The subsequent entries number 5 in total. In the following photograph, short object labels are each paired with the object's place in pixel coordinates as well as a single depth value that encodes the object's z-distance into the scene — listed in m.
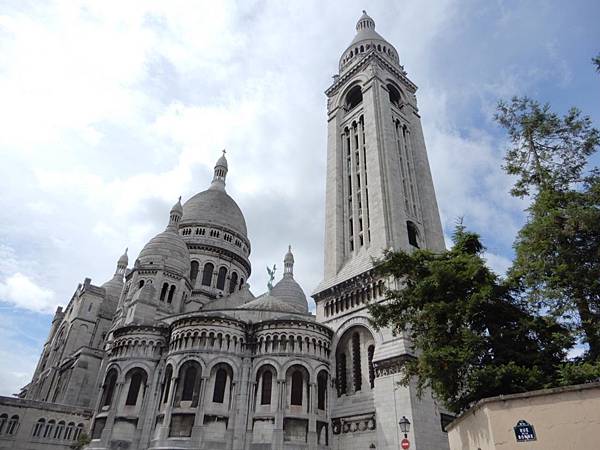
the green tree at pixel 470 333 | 14.03
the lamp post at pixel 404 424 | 16.73
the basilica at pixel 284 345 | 26.05
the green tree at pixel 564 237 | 14.27
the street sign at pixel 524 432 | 10.31
